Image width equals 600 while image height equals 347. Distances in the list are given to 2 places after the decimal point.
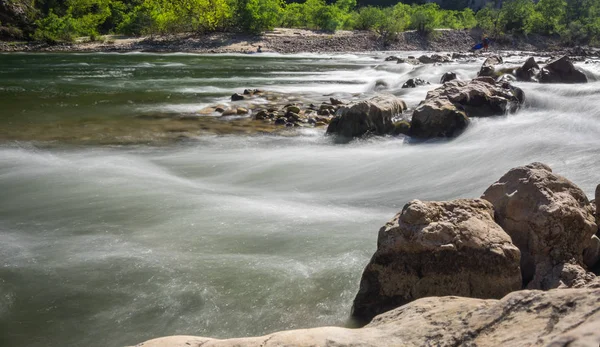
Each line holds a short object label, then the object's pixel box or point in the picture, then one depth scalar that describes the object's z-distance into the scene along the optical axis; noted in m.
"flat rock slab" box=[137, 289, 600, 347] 1.50
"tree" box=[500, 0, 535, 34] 52.78
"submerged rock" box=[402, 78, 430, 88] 15.38
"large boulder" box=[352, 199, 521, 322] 3.08
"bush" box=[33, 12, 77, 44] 40.81
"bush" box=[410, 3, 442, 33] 51.97
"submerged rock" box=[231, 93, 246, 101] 13.59
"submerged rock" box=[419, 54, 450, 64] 25.21
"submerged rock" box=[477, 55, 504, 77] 15.03
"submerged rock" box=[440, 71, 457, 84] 15.46
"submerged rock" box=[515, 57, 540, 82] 13.97
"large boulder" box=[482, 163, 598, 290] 3.29
